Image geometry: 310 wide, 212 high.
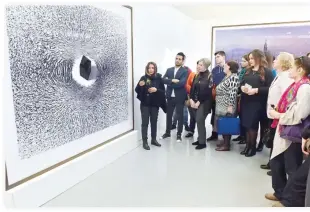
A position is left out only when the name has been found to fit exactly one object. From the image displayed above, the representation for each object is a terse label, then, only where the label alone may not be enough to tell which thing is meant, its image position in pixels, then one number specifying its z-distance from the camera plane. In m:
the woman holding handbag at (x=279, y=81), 2.80
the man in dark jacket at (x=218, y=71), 4.36
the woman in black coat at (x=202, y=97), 3.76
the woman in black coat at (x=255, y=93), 3.32
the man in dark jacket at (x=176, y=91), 4.33
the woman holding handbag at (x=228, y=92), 3.55
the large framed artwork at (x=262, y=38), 6.39
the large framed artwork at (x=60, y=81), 2.08
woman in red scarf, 1.97
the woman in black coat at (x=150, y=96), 3.77
